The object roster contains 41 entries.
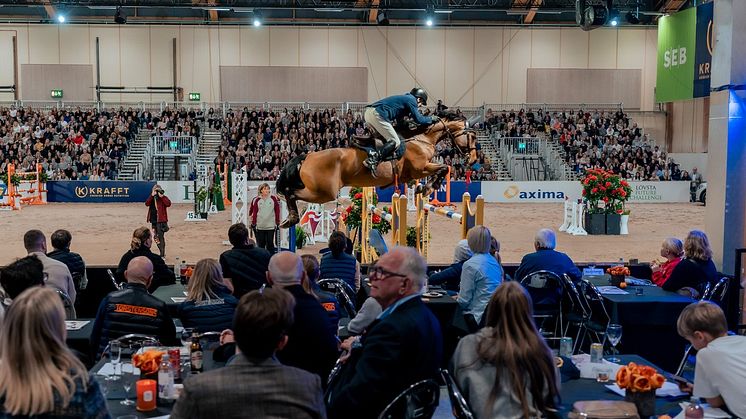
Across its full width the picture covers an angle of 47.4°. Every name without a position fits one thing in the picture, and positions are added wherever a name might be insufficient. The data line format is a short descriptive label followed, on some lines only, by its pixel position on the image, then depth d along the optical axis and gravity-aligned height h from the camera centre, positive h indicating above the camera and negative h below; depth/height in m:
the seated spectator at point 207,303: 5.30 -0.92
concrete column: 8.88 +0.22
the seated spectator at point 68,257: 7.70 -0.92
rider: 9.95 +0.49
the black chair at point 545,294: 7.53 -1.23
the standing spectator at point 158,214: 14.12 -0.97
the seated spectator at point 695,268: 7.23 -0.96
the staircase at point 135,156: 29.75 +0.00
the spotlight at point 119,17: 28.02 +4.58
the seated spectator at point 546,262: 7.42 -0.93
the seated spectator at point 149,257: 7.95 -1.00
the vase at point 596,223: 18.92 -1.50
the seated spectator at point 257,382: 2.63 -0.71
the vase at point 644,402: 3.69 -1.07
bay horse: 10.50 -0.15
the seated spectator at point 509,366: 3.38 -0.84
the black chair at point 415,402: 3.40 -1.00
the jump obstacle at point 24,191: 24.29 -1.05
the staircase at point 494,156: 30.76 -0.01
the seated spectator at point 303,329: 3.96 -0.81
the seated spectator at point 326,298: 5.45 -0.93
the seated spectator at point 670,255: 7.66 -0.90
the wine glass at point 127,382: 3.80 -1.08
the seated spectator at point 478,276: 6.71 -0.95
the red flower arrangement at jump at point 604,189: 18.58 -0.73
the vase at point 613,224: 18.91 -1.52
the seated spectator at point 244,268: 6.83 -0.90
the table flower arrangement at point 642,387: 3.68 -1.00
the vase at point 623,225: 18.95 -1.55
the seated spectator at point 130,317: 5.15 -0.98
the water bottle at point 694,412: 3.58 -1.08
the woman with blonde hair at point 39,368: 2.51 -0.64
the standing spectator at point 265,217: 12.93 -0.93
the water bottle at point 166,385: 3.82 -1.03
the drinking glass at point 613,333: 4.81 -1.01
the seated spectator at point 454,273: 7.64 -1.05
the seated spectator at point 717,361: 3.68 -0.90
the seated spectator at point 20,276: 4.25 -0.60
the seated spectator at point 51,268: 6.61 -0.87
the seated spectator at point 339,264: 7.57 -0.96
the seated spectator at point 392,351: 3.43 -0.80
